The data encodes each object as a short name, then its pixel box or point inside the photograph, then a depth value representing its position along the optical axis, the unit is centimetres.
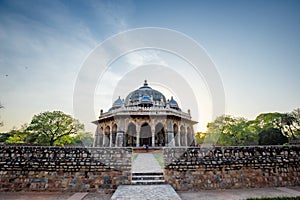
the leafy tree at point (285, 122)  2997
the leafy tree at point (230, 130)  2856
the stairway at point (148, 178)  681
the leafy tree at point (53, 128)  2497
